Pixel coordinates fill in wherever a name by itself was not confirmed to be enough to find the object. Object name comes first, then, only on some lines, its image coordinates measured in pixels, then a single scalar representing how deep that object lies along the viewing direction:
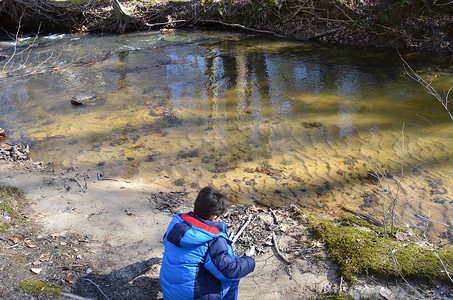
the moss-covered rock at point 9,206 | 4.02
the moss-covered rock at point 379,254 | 3.21
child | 2.72
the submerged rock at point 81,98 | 9.21
